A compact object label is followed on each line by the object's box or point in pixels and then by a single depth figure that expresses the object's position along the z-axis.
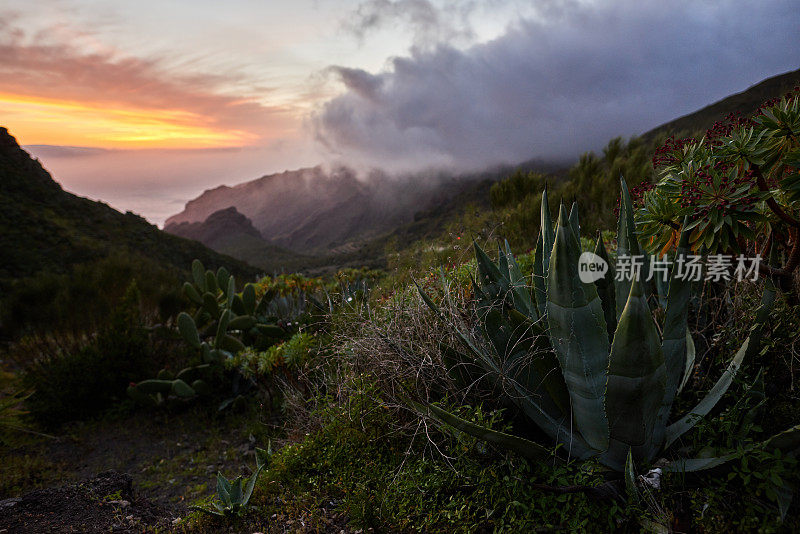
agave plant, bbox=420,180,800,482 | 1.91
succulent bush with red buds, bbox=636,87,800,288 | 2.24
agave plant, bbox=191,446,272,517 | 2.74
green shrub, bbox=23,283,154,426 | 5.50
